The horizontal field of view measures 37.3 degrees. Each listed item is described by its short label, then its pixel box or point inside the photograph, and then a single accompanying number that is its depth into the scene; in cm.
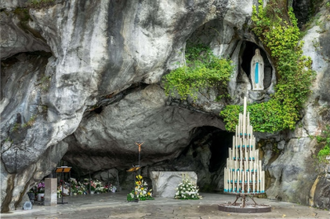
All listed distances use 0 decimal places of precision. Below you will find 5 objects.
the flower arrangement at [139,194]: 1636
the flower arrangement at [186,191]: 1672
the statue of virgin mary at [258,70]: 1734
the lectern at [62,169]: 1617
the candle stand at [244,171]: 1282
